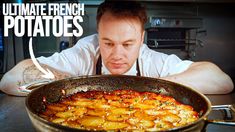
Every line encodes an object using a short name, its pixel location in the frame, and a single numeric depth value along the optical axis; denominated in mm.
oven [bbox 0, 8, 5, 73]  2187
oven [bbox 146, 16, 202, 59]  2307
